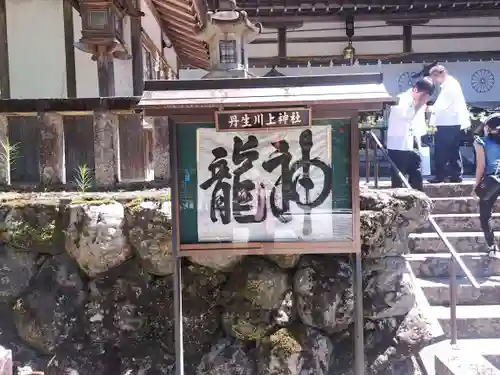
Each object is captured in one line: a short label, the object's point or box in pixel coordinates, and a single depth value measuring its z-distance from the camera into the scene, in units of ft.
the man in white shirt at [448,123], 24.44
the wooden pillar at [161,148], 15.79
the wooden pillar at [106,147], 15.93
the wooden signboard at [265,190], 12.18
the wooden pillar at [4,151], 16.29
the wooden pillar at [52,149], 15.96
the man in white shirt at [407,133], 20.20
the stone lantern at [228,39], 14.24
